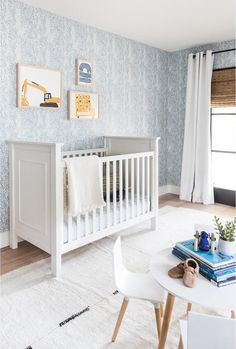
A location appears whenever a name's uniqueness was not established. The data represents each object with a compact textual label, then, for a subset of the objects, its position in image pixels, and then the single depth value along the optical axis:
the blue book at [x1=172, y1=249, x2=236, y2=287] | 1.26
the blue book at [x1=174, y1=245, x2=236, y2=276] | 1.29
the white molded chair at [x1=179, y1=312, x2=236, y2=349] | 0.84
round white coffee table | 1.14
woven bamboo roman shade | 4.05
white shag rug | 1.60
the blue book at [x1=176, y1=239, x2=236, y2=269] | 1.32
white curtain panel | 4.25
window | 4.14
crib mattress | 2.44
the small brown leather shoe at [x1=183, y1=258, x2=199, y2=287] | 1.24
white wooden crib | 2.28
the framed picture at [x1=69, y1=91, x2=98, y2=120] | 3.34
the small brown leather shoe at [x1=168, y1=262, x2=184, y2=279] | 1.31
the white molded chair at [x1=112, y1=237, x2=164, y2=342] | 1.49
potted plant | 1.41
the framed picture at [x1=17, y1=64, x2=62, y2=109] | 2.87
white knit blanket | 2.34
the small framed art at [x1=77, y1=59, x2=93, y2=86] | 3.38
